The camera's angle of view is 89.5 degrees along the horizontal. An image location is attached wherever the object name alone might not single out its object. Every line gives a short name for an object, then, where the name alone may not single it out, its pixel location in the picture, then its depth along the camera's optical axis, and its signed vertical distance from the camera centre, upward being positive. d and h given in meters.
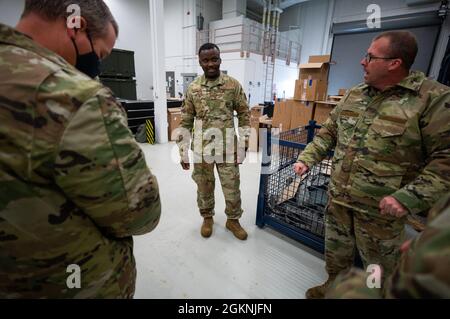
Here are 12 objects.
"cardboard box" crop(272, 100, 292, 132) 4.66 -0.41
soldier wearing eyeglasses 1.00 -0.25
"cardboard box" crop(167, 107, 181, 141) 5.26 -0.63
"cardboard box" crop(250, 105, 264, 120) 4.93 -0.40
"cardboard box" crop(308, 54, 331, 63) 4.16 +0.67
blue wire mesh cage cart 1.96 -0.91
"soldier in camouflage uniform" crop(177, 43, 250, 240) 1.89 -0.35
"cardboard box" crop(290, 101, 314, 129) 4.39 -0.34
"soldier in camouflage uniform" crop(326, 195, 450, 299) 0.32 -0.24
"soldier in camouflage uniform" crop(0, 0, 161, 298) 0.49 -0.18
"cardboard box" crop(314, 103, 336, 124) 4.17 -0.27
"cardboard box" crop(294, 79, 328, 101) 4.16 +0.11
